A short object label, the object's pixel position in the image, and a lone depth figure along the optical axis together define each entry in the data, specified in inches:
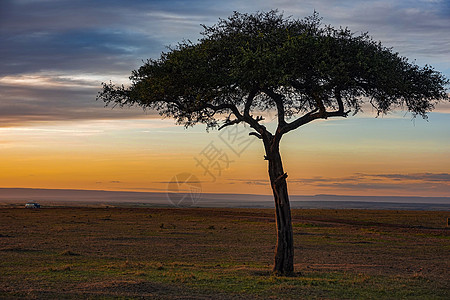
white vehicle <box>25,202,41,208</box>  4232.3
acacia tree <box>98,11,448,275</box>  767.1
